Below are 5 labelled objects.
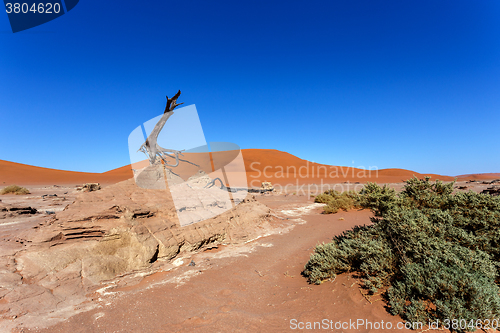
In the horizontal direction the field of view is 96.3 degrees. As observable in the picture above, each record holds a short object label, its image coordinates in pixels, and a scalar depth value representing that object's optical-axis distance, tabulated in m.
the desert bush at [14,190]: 18.72
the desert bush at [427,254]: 2.53
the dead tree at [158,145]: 7.42
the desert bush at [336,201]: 12.34
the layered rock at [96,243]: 3.96
